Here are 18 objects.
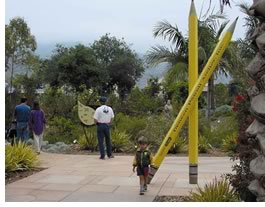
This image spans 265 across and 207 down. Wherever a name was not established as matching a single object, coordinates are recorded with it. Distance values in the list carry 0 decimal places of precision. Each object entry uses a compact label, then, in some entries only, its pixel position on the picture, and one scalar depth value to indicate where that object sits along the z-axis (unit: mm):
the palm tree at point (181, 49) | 21188
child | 7907
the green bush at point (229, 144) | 14930
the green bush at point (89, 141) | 15375
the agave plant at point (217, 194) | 6652
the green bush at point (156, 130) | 15758
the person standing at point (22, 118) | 13430
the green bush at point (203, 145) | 15227
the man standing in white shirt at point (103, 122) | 12750
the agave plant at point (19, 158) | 10199
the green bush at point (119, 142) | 15312
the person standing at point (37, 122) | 13366
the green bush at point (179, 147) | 14992
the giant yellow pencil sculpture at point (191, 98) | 8406
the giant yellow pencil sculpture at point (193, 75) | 8758
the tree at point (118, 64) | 46781
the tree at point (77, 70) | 39562
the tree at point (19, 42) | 37156
